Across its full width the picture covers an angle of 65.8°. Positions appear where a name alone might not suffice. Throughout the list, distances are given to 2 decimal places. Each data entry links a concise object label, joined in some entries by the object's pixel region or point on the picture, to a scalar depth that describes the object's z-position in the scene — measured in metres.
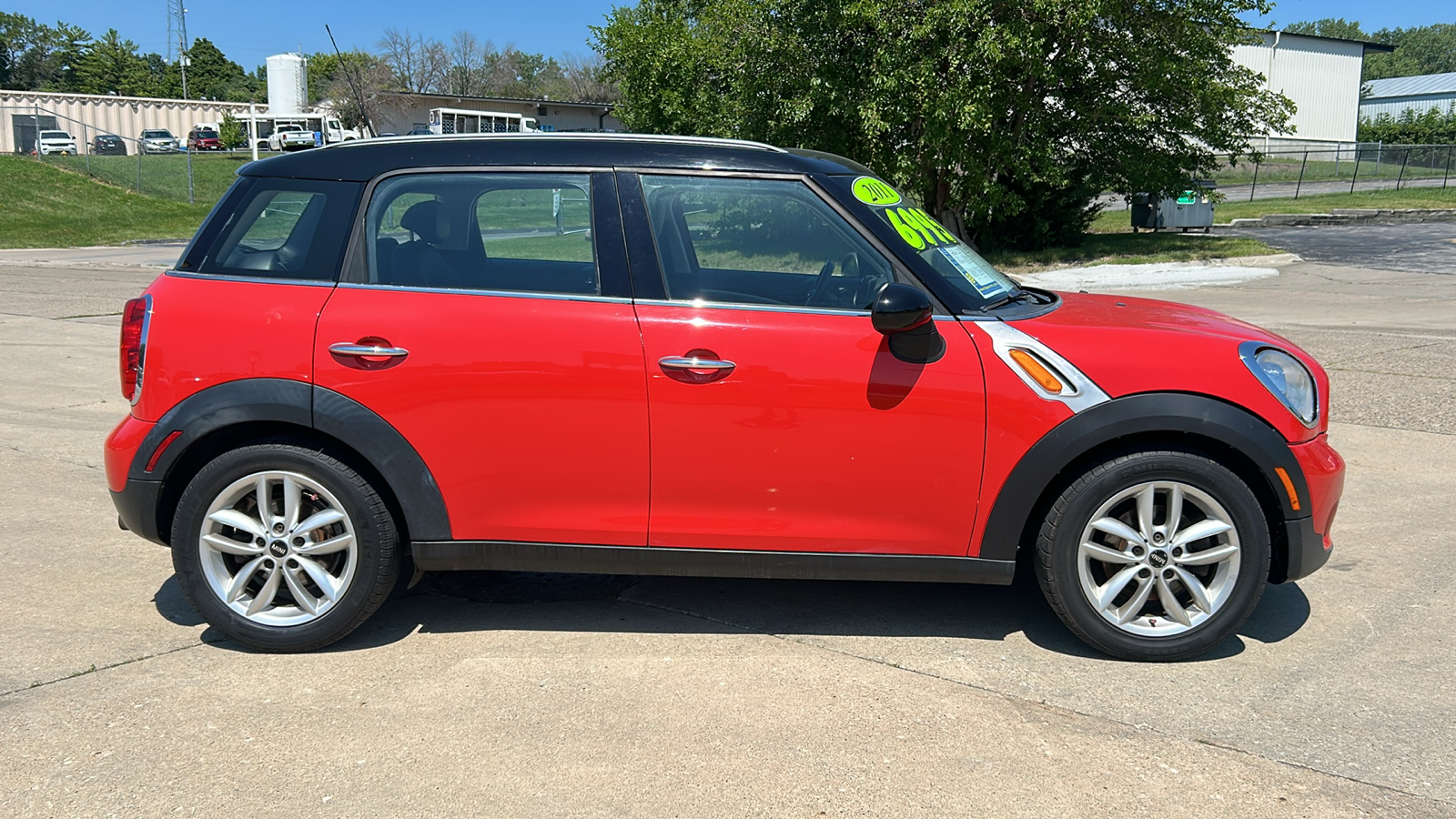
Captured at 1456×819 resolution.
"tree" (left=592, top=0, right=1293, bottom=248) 18.23
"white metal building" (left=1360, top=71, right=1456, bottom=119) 79.38
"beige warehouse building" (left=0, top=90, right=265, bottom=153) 61.81
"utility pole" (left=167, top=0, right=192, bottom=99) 103.97
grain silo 73.75
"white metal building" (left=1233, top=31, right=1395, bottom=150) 58.28
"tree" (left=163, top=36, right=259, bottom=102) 121.81
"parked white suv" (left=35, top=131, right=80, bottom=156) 54.97
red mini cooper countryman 3.77
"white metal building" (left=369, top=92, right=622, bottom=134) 60.84
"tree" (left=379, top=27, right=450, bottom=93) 81.19
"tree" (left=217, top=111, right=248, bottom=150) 69.88
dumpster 28.38
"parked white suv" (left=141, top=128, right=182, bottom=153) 64.44
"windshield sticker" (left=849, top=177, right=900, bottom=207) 4.05
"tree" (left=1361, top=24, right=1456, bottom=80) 145.25
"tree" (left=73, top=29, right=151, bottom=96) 111.25
